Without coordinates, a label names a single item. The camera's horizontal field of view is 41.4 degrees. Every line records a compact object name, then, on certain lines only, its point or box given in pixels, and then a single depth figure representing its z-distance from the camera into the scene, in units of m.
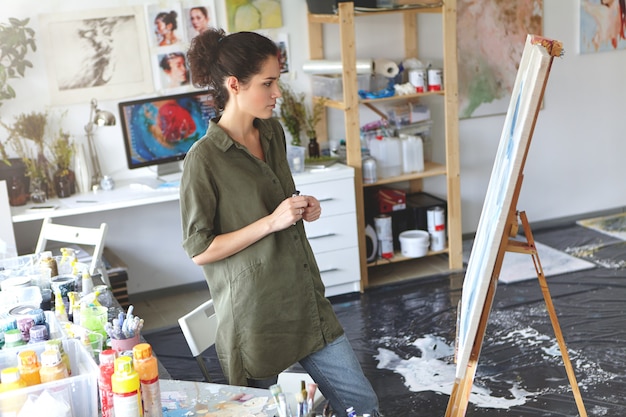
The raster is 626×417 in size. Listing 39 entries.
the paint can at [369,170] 4.84
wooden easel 2.19
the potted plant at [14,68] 4.45
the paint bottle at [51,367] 1.83
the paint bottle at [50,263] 3.11
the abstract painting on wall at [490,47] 5.38
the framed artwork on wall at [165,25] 4.74
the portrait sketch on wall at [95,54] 4.59
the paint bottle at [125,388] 1.74
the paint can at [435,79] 4.87
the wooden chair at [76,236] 3.69
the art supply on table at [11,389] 1.75
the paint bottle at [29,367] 1.81
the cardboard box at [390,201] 5.06
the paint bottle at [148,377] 1.81
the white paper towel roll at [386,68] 4.85
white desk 4.42
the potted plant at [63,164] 4.54
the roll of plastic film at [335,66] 4.73
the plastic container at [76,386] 1.78
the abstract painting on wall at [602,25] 5.70
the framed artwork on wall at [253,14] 4.84
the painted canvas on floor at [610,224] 5.58
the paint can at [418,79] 4.86
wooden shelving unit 4.58
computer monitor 4.58
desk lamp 4.69
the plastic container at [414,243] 4.98
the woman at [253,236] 2.28
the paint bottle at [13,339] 2.11
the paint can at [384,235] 4.96
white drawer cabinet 4.61
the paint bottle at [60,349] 1.90
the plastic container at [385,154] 4.92
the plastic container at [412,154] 4.96
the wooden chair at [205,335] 2.55
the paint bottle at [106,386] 1.82
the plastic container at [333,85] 4.82
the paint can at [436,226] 5.04
